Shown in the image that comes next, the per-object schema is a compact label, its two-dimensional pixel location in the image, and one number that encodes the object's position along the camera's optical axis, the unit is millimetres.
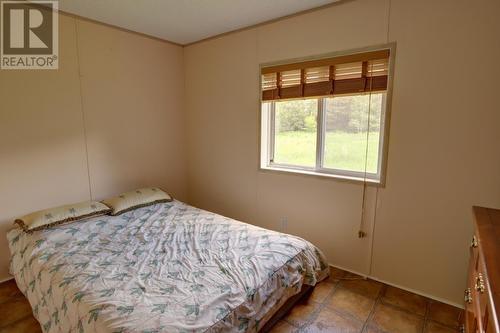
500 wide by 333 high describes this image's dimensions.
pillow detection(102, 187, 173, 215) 2738
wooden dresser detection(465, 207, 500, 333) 869
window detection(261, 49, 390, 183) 2320
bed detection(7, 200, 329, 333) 1400
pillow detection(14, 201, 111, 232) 2252
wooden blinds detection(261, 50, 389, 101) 2246
